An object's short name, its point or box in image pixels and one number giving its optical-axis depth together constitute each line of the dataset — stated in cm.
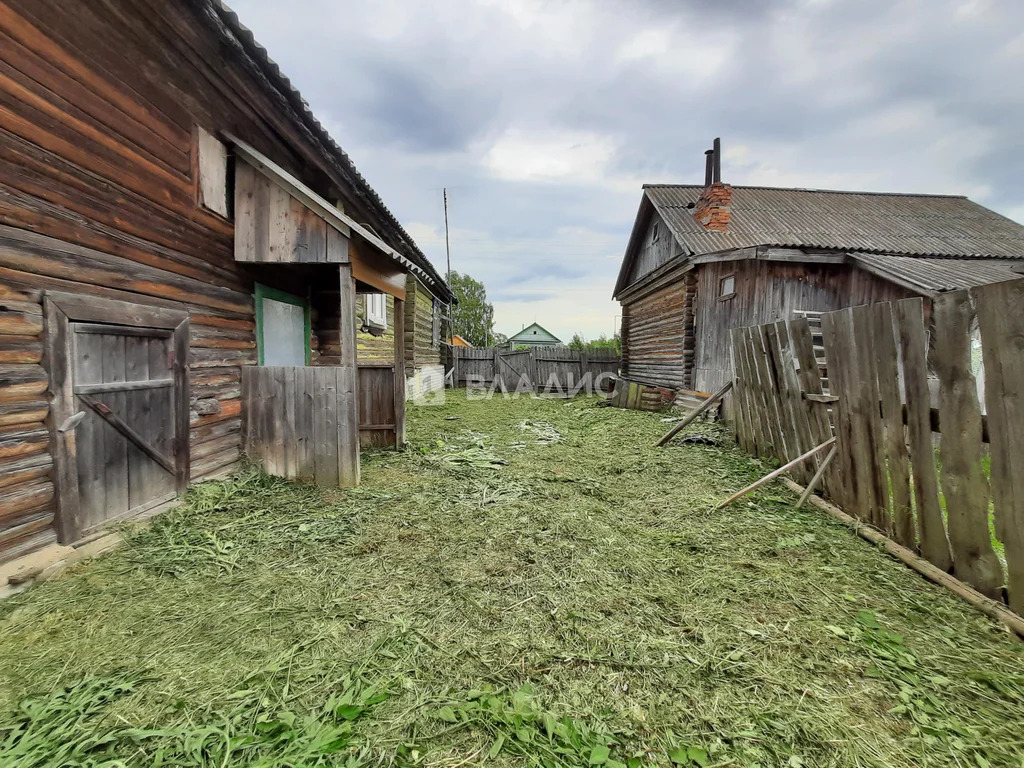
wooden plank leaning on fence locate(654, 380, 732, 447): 664
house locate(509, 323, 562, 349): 6250
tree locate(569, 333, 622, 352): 3245
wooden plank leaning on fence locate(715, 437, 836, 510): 394
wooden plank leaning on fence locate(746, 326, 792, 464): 511
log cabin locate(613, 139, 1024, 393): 993
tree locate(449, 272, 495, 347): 4559
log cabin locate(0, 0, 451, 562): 268
